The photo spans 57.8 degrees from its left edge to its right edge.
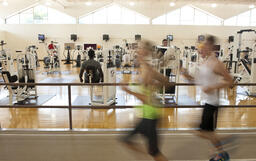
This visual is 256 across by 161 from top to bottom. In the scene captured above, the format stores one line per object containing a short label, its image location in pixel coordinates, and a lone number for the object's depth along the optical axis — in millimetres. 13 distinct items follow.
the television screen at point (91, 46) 10266
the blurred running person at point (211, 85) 2402
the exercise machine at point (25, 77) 6078
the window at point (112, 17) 17703
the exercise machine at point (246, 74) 6747
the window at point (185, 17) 17938
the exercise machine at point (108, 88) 5691
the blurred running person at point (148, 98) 2195
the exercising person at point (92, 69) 5598
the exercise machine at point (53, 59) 12023
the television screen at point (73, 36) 17172
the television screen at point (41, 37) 17114
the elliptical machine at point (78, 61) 14180
